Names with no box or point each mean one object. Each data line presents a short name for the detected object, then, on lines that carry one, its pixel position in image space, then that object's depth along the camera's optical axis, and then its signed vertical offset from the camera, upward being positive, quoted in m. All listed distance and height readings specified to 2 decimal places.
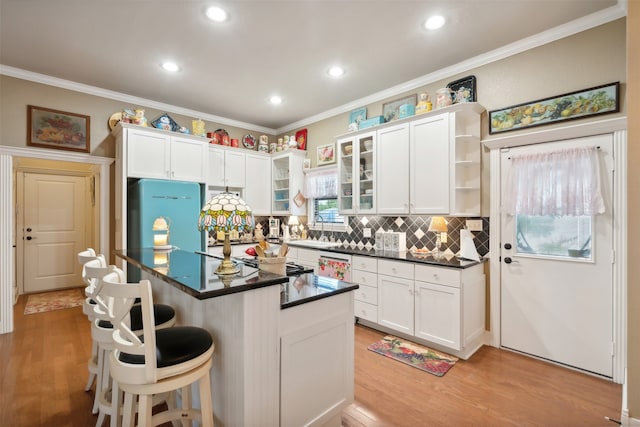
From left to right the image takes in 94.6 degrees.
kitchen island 1.41 -0.69
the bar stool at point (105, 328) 1.56 -0.70
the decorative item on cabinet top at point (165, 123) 4.01 +1.24
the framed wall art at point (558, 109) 2.38 +0.93
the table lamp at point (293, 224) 5.00 -0.20
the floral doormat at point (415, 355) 2.59 -1.35
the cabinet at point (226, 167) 4.58 +0.73
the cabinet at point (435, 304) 2.71 -0.90
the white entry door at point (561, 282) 2.41 -0.61
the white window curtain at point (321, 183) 4.54 +0.48
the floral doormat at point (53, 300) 4.25 -1.39
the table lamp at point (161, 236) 2.88 -0.23
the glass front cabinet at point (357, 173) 3.78 +0.53
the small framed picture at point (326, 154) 4.57 +0.93
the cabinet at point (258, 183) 5.00 +0.52
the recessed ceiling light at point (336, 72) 3.29 +1.61
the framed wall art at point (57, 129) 3.46 +1.02
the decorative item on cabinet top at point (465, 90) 3.08 +1.30
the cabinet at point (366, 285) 3.36 -0.84
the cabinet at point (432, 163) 3.03 +0.55
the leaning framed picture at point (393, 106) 3.63 +1.38
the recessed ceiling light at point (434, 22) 2.44 +1.61
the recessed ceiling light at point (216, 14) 2.32 +1.60
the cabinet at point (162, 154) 3.66 +0.77
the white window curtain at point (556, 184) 2.42 +0.26
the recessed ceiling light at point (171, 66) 3.18 +1.61
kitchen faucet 4.76 -0.37
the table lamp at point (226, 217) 1.62 -0.02
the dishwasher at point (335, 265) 3.63 -0.67
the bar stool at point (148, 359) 1.24 -0.67
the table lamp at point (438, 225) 3.16 -0.13
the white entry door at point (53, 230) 5.11 -0.31
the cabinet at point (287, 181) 4.94 +0.55
